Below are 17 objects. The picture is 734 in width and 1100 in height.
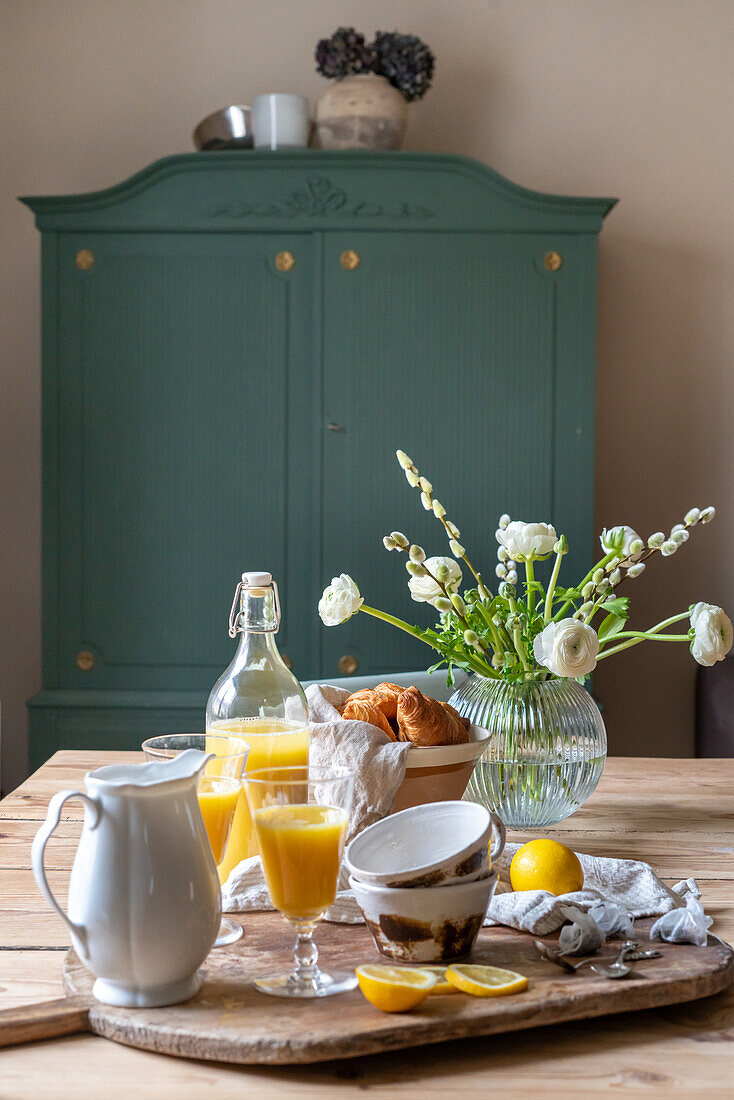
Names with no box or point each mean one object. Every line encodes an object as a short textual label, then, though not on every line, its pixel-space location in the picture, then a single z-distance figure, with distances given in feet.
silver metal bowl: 8.61
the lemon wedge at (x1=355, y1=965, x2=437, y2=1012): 2.14
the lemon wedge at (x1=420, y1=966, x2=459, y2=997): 2.27
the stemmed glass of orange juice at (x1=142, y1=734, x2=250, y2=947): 2.59
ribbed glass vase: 3.68
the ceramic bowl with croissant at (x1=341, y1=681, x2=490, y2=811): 3.29
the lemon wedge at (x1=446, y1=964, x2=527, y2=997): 2.26
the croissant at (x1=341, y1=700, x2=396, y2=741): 3.36
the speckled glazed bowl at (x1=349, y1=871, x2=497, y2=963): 2.36
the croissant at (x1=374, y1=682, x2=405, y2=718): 3.44
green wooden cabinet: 8.16
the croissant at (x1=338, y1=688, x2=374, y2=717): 3.45
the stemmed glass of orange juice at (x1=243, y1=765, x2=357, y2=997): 2.27
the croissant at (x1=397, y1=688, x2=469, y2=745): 3.29
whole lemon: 2.91
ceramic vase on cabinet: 8.32
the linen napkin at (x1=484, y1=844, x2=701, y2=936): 2.64
